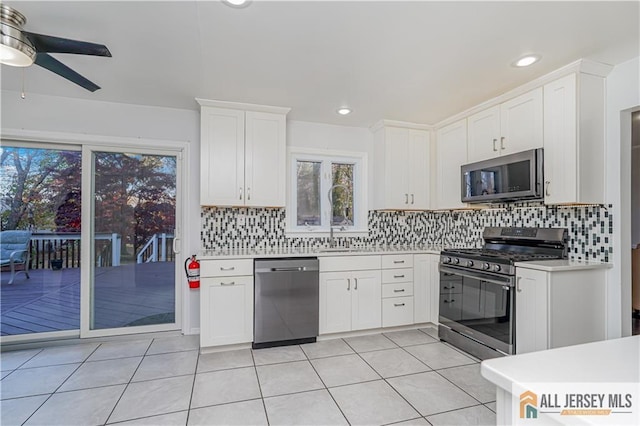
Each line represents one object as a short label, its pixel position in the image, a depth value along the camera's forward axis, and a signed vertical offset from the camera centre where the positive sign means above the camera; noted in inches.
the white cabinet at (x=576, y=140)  96.6 +23.3
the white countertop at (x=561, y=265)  91.7 -14.0
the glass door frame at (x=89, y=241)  128.4 -10.1
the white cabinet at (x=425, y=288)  142.6 -31.3
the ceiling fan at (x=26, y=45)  66.0 +36.1
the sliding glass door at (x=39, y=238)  121.9 -8.7
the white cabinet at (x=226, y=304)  116.6 -32.1
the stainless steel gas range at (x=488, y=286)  102.7 -24.0
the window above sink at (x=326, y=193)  154.1 +11.5
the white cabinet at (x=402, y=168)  153.4 +23.2
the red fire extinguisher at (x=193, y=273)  131.0 -23.2
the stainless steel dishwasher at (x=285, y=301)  120.5 -32.2
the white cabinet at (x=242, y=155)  128.4 +24.9
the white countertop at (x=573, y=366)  28.9 -14.2
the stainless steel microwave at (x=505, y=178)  104.0 +13.6
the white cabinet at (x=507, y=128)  107.9 +32.4
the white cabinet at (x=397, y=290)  138.1 -31.5
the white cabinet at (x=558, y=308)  91.6 -26.5
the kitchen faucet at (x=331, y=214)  154.5 +0.8
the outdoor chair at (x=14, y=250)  121.0 -12.8
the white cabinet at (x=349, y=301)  129.9 -34.4
